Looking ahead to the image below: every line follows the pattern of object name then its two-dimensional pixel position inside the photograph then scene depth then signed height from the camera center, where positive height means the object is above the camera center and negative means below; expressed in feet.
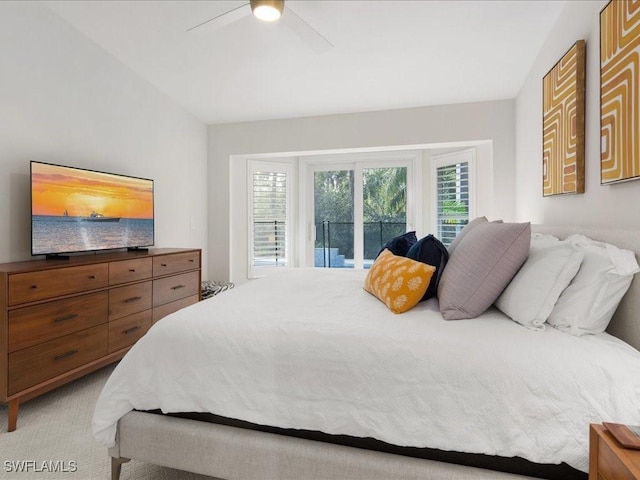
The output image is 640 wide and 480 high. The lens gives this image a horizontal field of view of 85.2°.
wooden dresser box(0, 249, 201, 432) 6.33 -1.63
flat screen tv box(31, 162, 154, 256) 7.85 +0.75
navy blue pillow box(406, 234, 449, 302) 5.73 -0.33
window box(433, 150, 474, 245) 14.46 +1.94
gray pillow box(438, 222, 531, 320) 4.78 -0.52
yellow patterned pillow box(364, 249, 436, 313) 5.17 -0.72
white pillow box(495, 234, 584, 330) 4.39 -0.63
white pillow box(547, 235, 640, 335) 4.07 -0.69
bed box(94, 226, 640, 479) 3.49 -1.74
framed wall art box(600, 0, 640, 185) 4.40 +1.97
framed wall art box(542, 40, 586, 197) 6.15 +2.23
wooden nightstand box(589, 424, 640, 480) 2.37 -1.64
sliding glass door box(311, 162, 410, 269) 16.69 +1.35
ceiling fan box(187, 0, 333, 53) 6.54 +4.34
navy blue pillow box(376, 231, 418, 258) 7.61 -0.15
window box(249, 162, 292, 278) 16.40 +1.05
